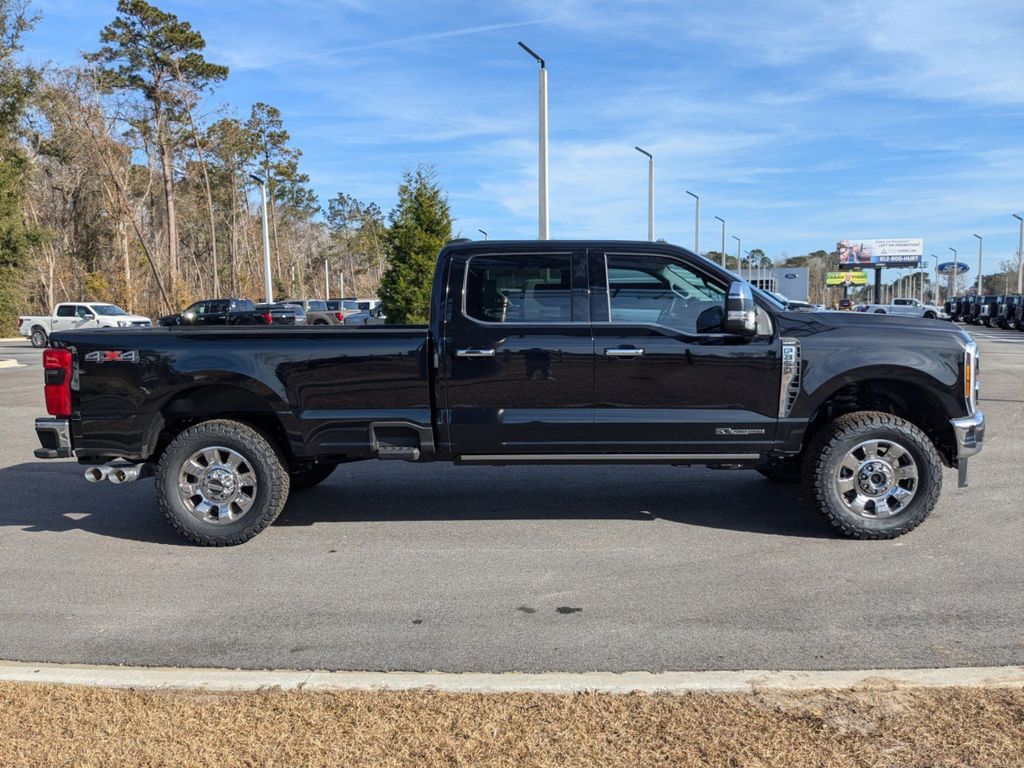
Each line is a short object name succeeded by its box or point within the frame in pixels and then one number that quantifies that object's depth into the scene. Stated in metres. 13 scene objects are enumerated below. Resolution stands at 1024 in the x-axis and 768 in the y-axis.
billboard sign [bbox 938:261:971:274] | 99.06
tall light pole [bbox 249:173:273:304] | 34.34
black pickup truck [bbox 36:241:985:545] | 5.84
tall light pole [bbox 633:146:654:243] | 28.45
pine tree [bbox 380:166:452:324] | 22.73
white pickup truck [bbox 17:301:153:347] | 33.89
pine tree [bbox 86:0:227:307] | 41.84
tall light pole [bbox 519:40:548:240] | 17.47
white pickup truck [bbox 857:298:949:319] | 46.99
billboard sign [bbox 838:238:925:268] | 97.56
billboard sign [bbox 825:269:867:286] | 100.82
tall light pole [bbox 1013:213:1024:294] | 67.10
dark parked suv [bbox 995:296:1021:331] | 46.60
